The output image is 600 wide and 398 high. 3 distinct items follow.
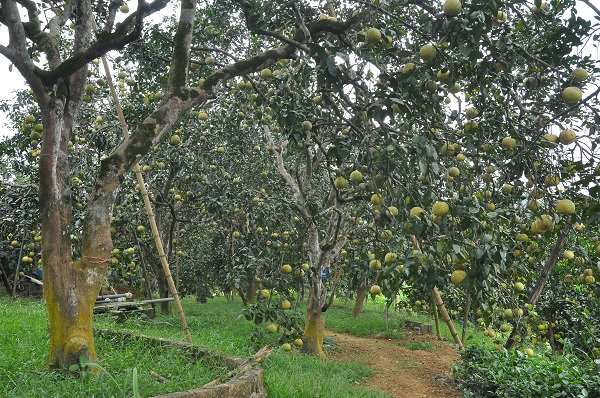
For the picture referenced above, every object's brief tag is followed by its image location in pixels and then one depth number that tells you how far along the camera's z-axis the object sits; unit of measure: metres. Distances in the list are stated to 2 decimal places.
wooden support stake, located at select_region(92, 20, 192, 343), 3.82
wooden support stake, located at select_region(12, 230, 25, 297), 6.53
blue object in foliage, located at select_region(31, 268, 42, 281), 10.81
